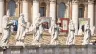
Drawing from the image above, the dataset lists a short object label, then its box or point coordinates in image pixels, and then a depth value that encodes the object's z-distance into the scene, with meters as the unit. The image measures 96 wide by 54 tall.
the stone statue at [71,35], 39.99
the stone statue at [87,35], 41.12
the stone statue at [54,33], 40.37
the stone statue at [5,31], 30.98
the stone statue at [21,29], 35.47
